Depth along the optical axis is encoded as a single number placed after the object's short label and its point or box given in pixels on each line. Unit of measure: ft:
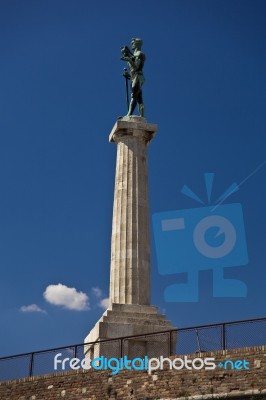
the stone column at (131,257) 79.97
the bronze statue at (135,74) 97.09
